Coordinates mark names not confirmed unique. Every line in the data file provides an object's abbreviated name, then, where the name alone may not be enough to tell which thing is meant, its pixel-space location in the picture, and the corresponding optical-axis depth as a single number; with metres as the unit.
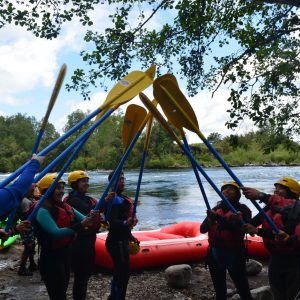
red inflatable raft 6.10
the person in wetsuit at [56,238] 3.20
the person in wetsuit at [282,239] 3.26
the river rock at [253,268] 5.97
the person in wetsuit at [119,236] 3.92
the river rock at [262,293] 4.28
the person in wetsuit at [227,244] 3.69
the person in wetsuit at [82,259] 3.77
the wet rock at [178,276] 5.34
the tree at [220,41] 5.57
